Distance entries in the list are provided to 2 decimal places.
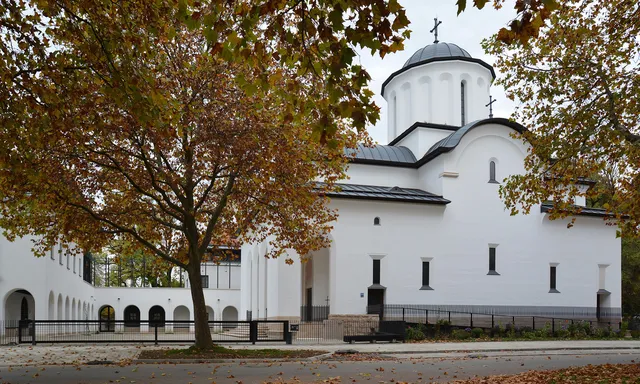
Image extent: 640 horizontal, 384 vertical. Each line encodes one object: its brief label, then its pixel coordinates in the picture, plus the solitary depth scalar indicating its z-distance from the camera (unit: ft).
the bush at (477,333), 92.53
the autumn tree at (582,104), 41.37
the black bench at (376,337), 77.12
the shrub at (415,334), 86.48
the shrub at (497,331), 94.17
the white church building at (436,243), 104.78
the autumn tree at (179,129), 22.94
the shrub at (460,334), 90.89
